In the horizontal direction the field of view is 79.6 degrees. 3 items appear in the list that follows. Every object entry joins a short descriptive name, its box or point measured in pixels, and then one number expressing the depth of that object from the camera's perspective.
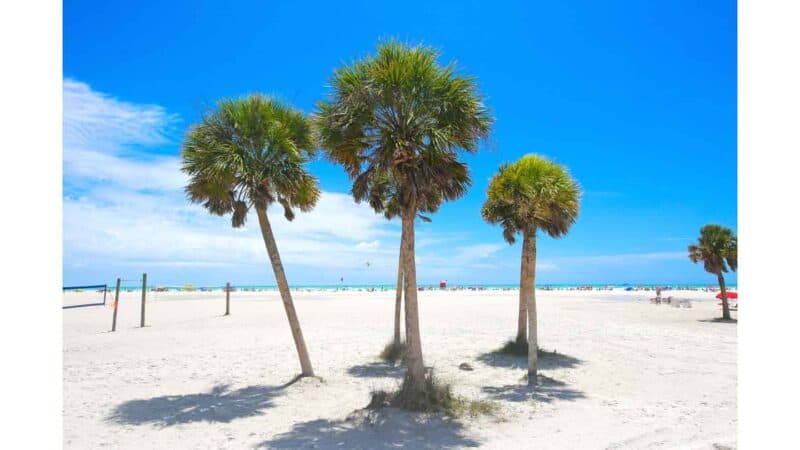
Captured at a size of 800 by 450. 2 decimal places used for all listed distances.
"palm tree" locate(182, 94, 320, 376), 10.68
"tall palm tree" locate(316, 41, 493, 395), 9.03
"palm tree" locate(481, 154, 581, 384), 12.25
